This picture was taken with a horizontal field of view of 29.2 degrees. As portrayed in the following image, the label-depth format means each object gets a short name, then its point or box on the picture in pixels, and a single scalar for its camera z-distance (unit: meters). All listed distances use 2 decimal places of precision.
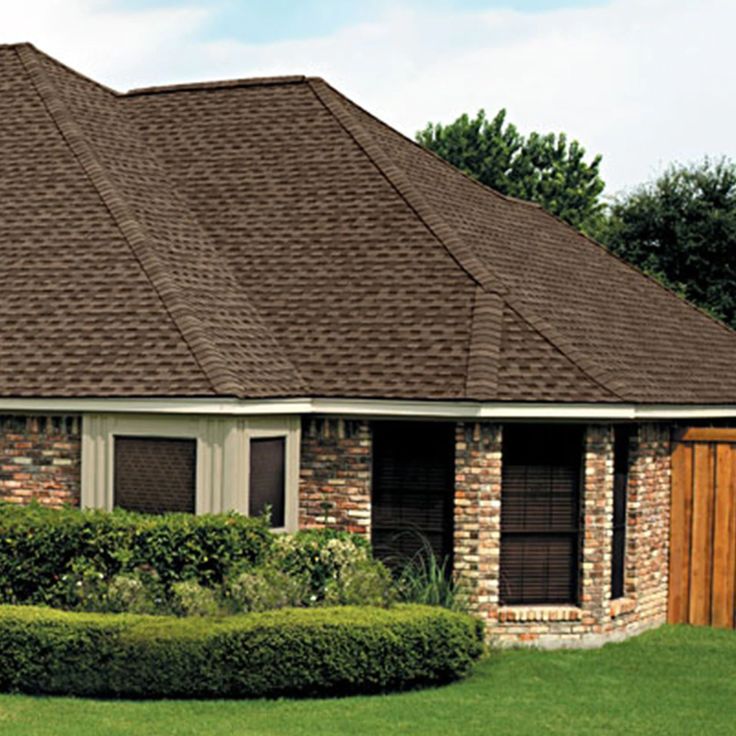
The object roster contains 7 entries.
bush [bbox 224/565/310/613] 16.05
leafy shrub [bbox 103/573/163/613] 16.17
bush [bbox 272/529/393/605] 17.17
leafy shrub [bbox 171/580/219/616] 15.86
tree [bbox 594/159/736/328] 36.38
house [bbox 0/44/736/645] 18.25
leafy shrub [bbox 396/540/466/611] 17.97
